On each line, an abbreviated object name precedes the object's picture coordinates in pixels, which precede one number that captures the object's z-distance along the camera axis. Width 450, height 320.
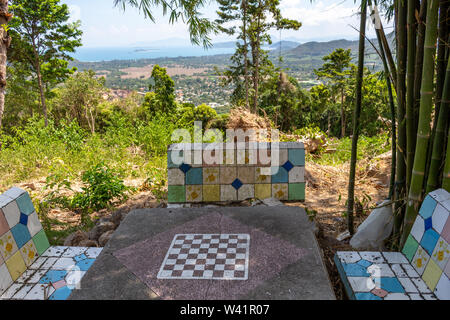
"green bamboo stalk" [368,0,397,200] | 2.25
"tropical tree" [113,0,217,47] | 3.60
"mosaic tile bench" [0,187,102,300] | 1.68
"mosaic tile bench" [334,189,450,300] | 1.57
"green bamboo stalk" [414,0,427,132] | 1.92
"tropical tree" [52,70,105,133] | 20.30
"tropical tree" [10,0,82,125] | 14.23
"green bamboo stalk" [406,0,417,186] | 1.94
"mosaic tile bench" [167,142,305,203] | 2.86
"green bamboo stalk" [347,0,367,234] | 2.31
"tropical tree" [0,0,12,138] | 3.18
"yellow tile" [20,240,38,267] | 1.88
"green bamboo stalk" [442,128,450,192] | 1.73
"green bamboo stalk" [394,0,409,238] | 2.07
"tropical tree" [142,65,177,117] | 21.11
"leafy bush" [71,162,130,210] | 3.48
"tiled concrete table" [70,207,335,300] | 1.52
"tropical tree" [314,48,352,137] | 23.27
